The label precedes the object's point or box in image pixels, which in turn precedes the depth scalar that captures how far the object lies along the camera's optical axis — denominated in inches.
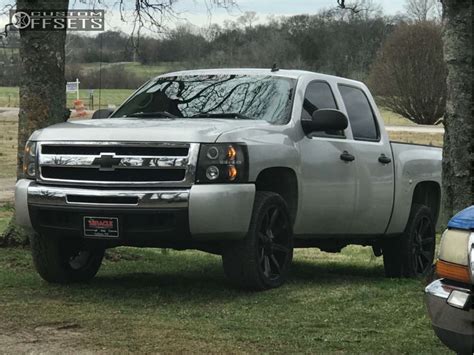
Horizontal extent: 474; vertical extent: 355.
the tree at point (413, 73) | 2132.1
